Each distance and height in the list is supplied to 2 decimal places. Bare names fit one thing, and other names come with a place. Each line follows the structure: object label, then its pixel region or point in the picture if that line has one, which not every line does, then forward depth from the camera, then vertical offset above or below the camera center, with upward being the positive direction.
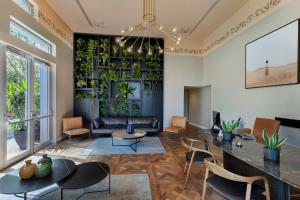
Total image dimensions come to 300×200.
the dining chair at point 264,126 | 2.91 -0.52
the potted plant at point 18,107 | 3.35 -0.22
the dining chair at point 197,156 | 2.48 -0.93
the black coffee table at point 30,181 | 1.71 -0.94
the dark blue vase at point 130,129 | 4.60 -0.88
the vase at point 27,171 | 1.89 -0.84
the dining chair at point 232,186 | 1.43 -0.90
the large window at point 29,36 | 3.34 +1.41
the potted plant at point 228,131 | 2.32 -0.46
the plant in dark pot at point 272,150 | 1.59 -0.50
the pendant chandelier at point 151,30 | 3.49 +2.34
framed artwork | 3.04 +0.83
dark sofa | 5.49 -0.92
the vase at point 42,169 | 1.94 -0.85
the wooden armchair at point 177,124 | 5.29 -0.92
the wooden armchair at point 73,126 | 4.99 -0.94
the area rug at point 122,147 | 4.18 -1.35
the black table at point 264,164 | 1.35 -0.60
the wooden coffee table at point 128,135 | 4.23 -0.99
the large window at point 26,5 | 3.44 +1.98
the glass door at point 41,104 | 4.22 -0.20
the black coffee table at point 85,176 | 1.87 -0.98
